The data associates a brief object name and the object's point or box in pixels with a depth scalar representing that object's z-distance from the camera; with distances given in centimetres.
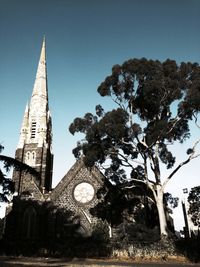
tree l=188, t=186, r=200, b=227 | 2332
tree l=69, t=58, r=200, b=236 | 1633
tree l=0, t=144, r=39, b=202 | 1021
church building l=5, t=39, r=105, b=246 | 2183
